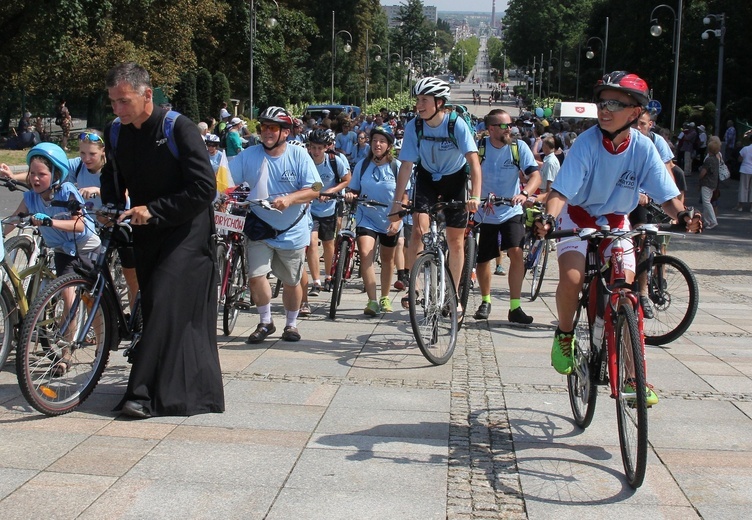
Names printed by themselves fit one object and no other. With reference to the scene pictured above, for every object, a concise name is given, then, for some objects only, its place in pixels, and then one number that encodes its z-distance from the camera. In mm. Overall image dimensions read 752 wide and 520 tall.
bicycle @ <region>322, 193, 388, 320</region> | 9328
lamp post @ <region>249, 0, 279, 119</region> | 37156
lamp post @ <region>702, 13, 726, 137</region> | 32375
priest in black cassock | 5500
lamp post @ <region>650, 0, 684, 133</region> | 36750
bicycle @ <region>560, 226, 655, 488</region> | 4383
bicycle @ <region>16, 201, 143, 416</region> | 5305
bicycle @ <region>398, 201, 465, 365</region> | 7199
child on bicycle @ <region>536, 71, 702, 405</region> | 5164
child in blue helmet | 6816
